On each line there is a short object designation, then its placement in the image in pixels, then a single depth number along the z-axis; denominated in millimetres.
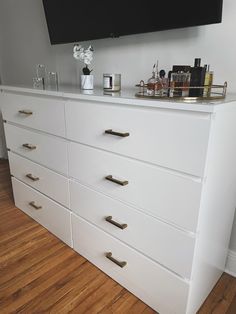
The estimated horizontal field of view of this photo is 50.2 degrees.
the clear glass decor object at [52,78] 2038
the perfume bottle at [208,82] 1016
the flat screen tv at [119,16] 1100
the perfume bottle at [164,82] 1029
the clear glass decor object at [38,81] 1926
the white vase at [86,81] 1471
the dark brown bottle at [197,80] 959
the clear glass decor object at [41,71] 2186
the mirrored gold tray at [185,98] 896
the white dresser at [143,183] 885
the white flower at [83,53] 1536
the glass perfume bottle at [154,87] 1032
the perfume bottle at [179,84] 963
